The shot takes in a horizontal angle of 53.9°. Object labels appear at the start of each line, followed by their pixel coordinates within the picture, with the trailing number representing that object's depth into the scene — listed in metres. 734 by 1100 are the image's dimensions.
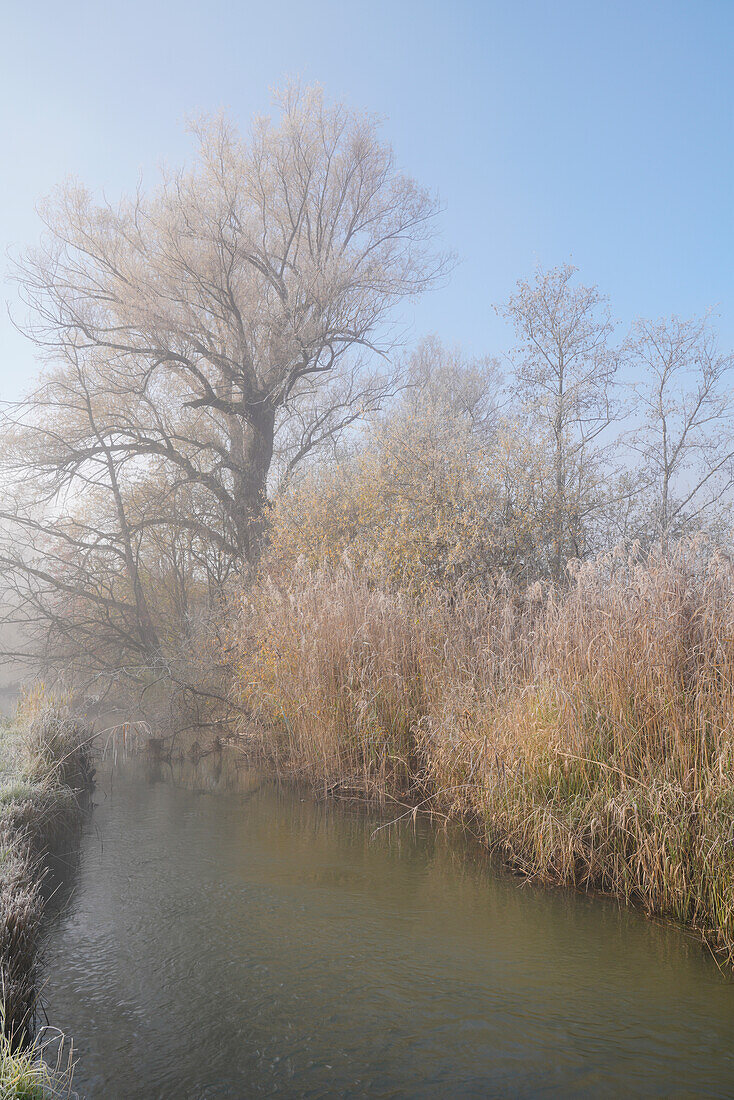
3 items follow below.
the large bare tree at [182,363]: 14.09
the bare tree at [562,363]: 16.55
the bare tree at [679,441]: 18.72
